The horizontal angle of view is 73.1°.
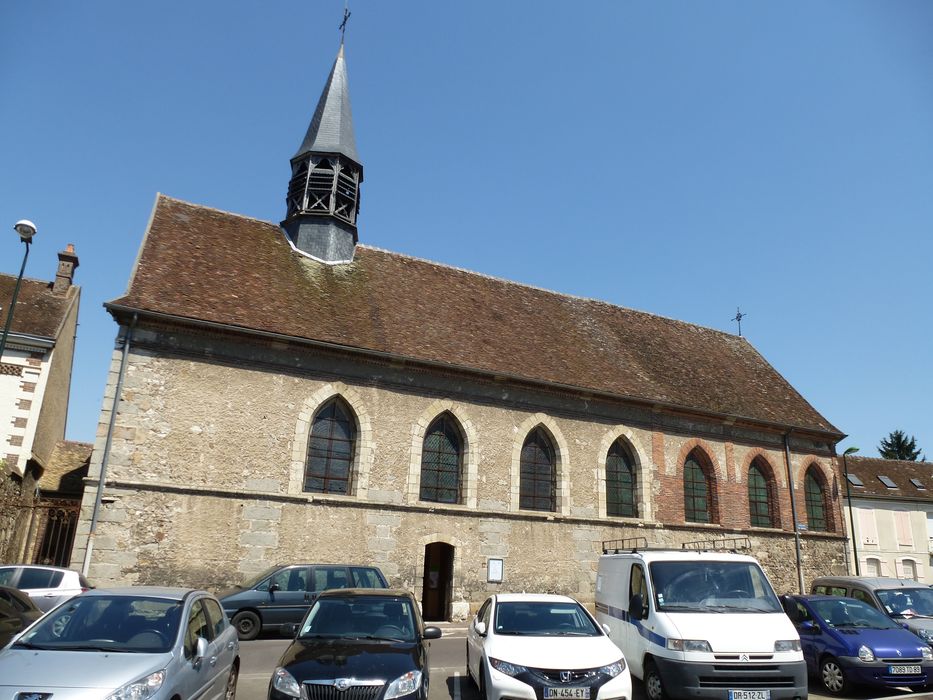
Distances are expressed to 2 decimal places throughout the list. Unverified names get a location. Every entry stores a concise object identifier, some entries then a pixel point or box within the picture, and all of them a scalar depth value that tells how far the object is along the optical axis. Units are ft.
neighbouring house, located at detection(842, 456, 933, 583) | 107.10
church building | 45.32
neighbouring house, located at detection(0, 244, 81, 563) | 53.16
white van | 23.88
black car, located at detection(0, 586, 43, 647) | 25.90
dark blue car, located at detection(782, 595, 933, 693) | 28.30
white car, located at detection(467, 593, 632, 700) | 21.47
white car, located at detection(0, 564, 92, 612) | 34.09
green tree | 177.88
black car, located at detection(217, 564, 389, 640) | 37.78
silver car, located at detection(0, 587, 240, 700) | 15.90
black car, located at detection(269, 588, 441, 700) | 19.27
